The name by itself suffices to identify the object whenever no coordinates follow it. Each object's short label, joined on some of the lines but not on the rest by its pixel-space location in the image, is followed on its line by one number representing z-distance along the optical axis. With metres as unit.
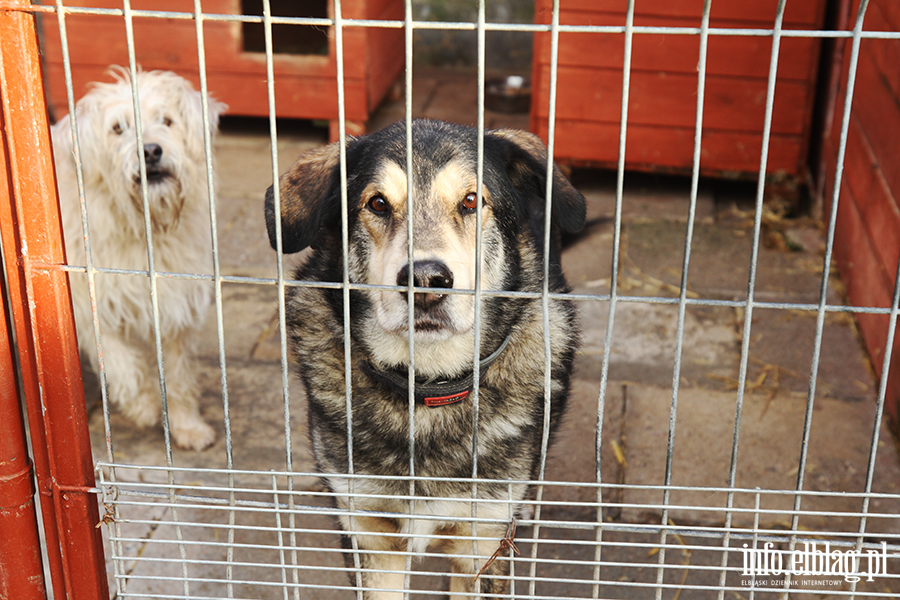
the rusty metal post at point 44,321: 1.72
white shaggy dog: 3.10
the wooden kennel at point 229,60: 5.82
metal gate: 1.57
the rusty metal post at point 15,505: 1.90
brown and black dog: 2.14
